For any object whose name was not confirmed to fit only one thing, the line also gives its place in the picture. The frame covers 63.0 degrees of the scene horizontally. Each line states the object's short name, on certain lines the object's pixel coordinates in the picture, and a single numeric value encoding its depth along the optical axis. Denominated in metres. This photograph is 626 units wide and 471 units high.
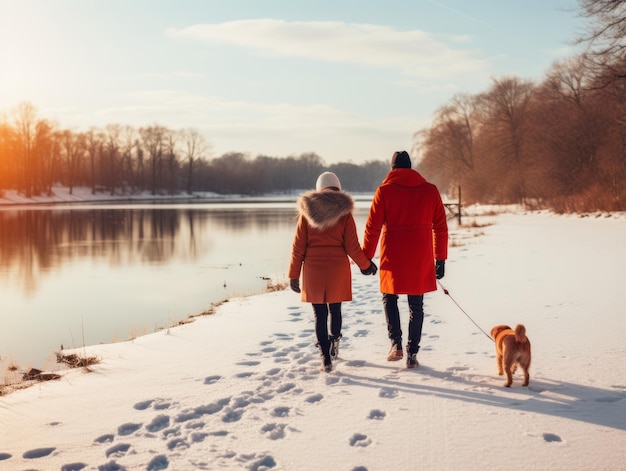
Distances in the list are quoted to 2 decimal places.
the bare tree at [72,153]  81.56
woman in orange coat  4.72
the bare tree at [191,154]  98.06
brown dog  4.14
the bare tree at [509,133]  41.31
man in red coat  4.77
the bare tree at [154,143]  93.69
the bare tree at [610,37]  18.38
